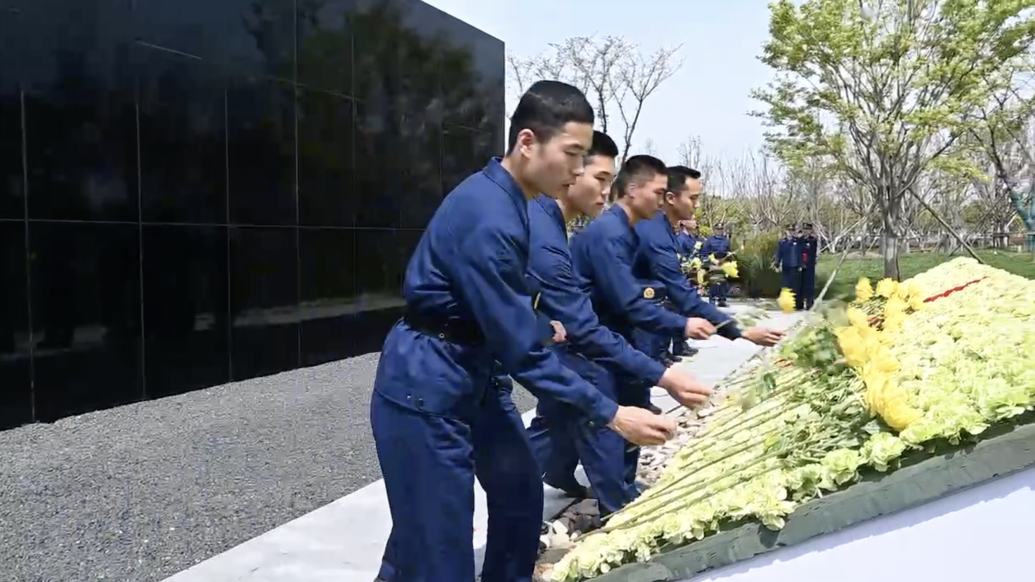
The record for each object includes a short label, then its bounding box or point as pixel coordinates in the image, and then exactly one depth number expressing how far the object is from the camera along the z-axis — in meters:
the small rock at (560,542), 4.03
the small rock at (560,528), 4.20
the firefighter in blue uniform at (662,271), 4.76
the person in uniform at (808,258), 18.16
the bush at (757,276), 20.41
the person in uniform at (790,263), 18.14
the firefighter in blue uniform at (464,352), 2.33
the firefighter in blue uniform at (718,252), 17.17
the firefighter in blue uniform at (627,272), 4.16
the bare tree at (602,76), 27.98
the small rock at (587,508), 4.53
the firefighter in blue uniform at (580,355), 3.42
